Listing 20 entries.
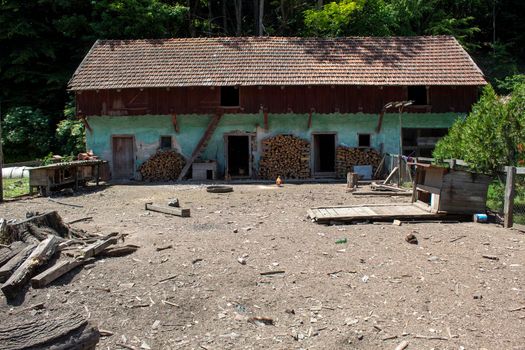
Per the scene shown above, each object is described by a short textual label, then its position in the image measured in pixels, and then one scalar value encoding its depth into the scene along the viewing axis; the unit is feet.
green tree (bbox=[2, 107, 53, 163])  87.61
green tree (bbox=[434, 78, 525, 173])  37.42
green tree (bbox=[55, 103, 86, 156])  80.59
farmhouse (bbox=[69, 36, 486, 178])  69.36
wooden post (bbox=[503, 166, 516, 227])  33.73
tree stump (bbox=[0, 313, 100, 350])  12.91
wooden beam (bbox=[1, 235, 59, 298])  21.52
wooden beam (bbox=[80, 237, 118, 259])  26.11
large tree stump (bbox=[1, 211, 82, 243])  27.68
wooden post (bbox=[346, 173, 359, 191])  56.59
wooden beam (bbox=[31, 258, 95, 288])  22.47
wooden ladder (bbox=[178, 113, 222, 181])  69.26
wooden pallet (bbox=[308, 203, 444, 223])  36.04
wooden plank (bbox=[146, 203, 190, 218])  39.37
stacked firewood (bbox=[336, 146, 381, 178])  69.72
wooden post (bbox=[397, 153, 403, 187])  54.92
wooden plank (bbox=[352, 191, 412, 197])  49.88
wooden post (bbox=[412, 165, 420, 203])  42.09
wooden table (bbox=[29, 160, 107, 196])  51.42
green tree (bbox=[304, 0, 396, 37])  92.48
